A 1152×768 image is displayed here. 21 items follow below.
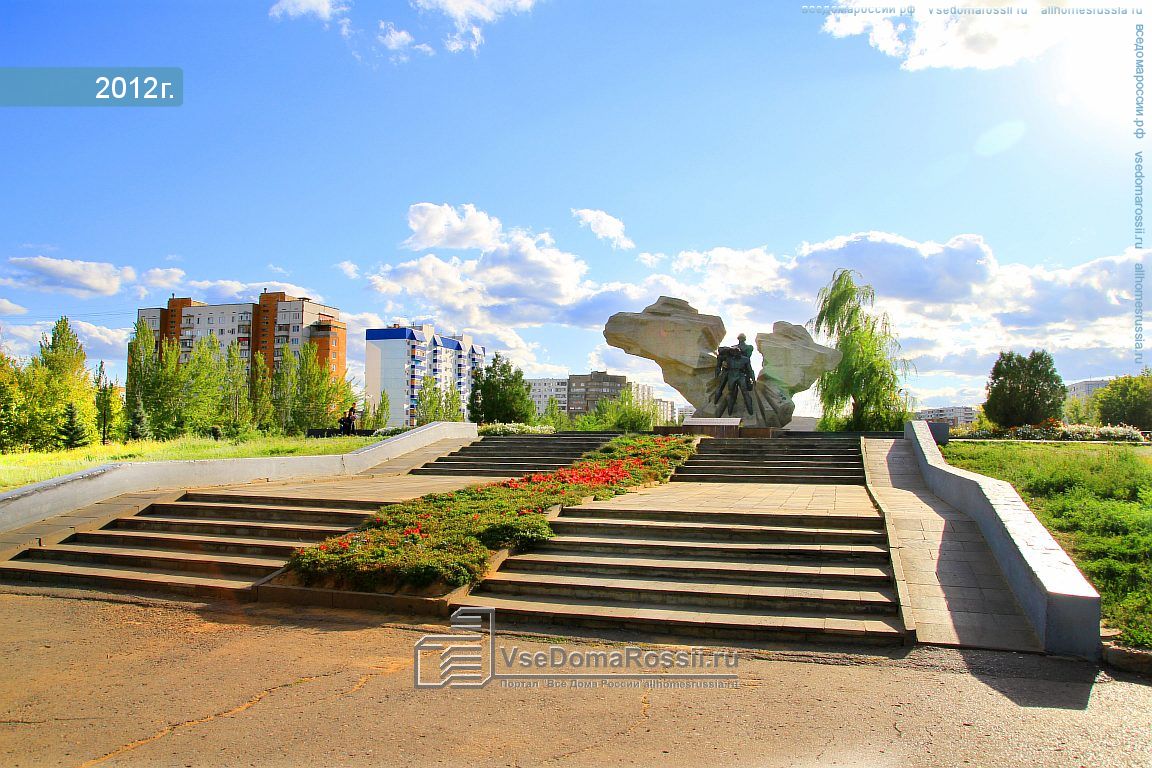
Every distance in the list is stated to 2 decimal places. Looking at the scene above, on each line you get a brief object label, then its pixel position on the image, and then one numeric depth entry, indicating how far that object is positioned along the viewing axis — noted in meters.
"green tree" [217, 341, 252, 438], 38.83
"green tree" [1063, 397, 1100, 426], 49.84
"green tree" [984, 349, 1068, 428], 28.14
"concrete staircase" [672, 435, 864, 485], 13.55
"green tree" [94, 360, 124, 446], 36.53
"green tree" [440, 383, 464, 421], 48.38
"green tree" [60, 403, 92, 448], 30.34
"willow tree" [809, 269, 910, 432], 27.61
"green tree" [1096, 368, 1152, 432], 44.08
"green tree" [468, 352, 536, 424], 34.41
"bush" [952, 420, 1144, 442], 19.80
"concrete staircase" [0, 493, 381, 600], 8.05
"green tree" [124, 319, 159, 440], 34.25
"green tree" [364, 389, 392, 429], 56.28
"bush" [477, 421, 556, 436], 21.69
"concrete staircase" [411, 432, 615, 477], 15.70
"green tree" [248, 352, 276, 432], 43.38
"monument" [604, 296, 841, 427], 26.31
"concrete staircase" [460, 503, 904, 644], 6.07
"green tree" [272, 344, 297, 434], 44.84
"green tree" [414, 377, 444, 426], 48.47
